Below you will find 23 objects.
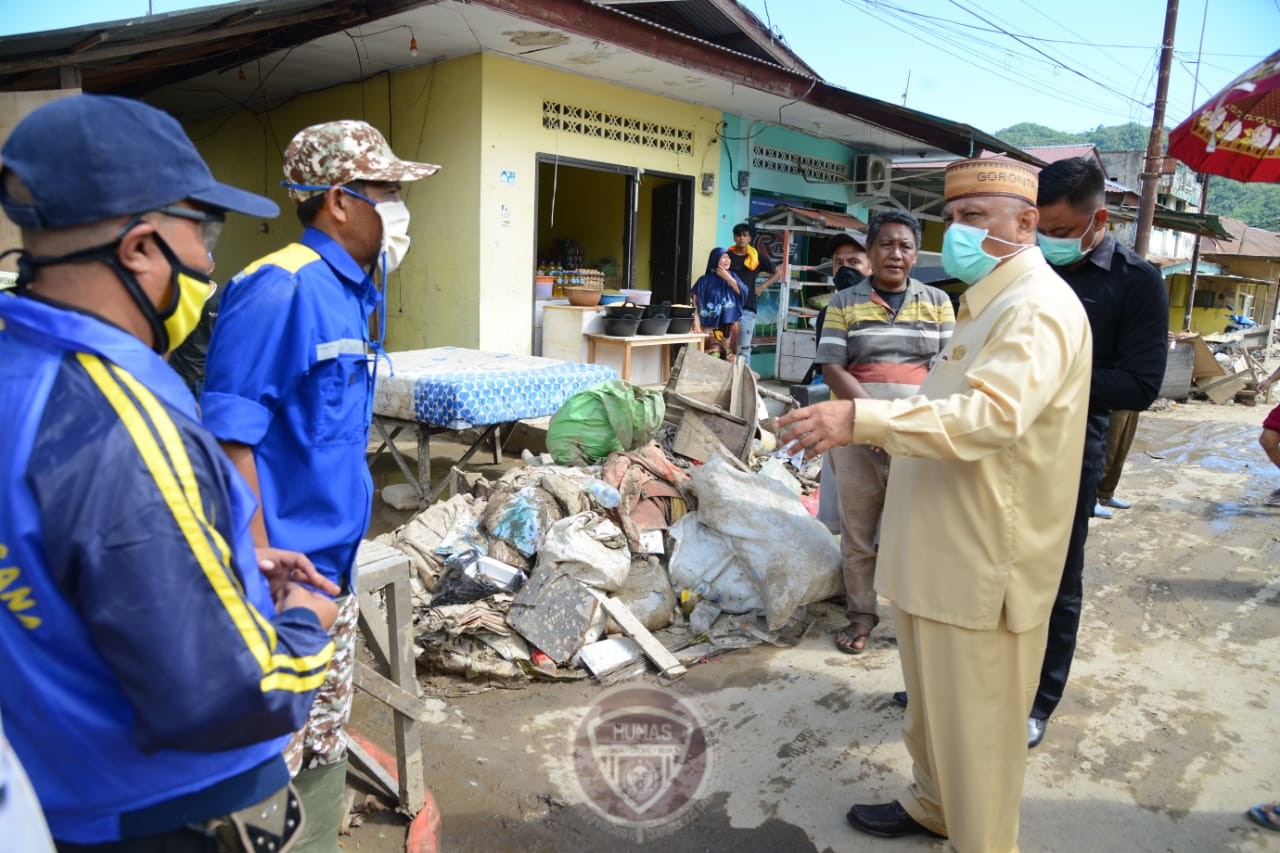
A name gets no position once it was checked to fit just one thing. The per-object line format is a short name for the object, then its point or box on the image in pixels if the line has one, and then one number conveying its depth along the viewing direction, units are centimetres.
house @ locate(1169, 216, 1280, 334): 2930
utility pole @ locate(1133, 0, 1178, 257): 1150
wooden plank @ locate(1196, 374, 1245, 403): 1208
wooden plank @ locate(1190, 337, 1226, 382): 1225
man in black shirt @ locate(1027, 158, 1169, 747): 275
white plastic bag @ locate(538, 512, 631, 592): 384
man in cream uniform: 187
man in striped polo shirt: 374
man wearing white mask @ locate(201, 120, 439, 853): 167
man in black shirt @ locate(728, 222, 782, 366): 924
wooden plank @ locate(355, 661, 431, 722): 223
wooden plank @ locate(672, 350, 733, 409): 577
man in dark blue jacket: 86
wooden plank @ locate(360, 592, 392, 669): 241
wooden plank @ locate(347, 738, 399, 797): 246
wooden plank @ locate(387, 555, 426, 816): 244
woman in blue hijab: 902
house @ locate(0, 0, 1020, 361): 656
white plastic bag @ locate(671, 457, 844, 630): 385
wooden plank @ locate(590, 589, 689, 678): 345
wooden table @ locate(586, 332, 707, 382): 775
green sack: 514
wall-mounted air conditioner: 1262
